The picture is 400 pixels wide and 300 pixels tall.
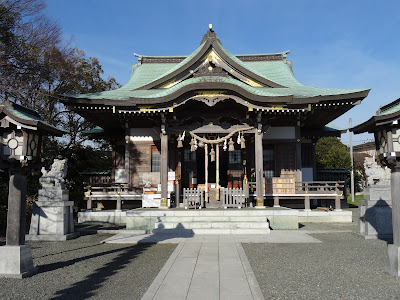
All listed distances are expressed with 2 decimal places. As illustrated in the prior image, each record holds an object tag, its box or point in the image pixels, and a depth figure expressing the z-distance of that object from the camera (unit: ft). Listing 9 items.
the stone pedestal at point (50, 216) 35.01
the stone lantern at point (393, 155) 20.79
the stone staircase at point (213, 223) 38.14
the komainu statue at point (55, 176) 35.70
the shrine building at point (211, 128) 46.09
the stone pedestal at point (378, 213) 34.04
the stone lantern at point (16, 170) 20.95
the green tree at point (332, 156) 112.06
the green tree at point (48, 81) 48.34
